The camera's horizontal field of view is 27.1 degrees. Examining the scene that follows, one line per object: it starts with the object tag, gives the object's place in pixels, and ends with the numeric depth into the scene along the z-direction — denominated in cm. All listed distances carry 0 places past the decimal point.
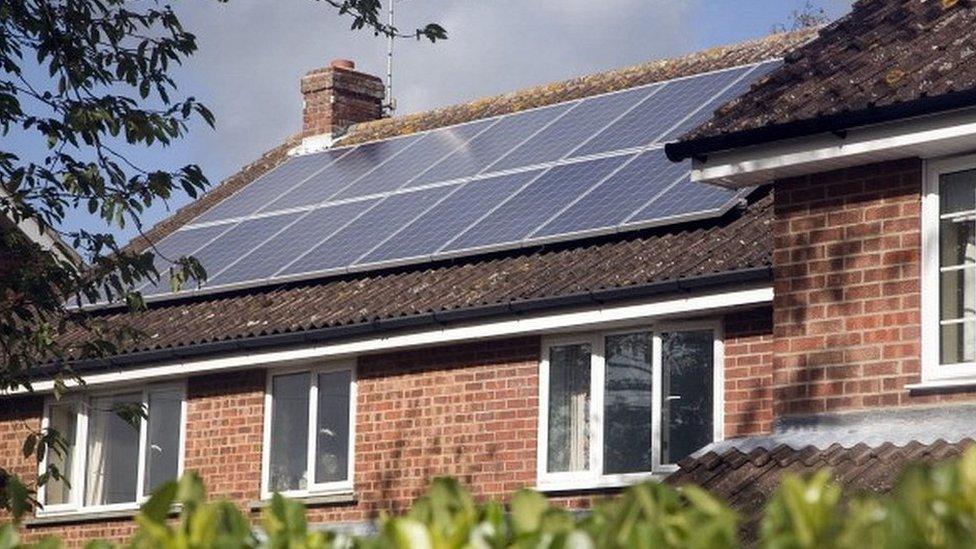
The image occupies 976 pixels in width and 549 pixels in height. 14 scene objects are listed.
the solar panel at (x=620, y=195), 1923
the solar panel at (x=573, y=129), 2212
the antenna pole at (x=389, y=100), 3138
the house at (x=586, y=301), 1443
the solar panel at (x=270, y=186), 2562
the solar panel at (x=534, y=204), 2009
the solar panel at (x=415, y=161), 2381
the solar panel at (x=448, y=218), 2094
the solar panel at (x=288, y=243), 2256
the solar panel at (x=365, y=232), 2177
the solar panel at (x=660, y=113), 2117
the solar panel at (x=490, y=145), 2292
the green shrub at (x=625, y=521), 390
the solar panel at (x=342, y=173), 2470
